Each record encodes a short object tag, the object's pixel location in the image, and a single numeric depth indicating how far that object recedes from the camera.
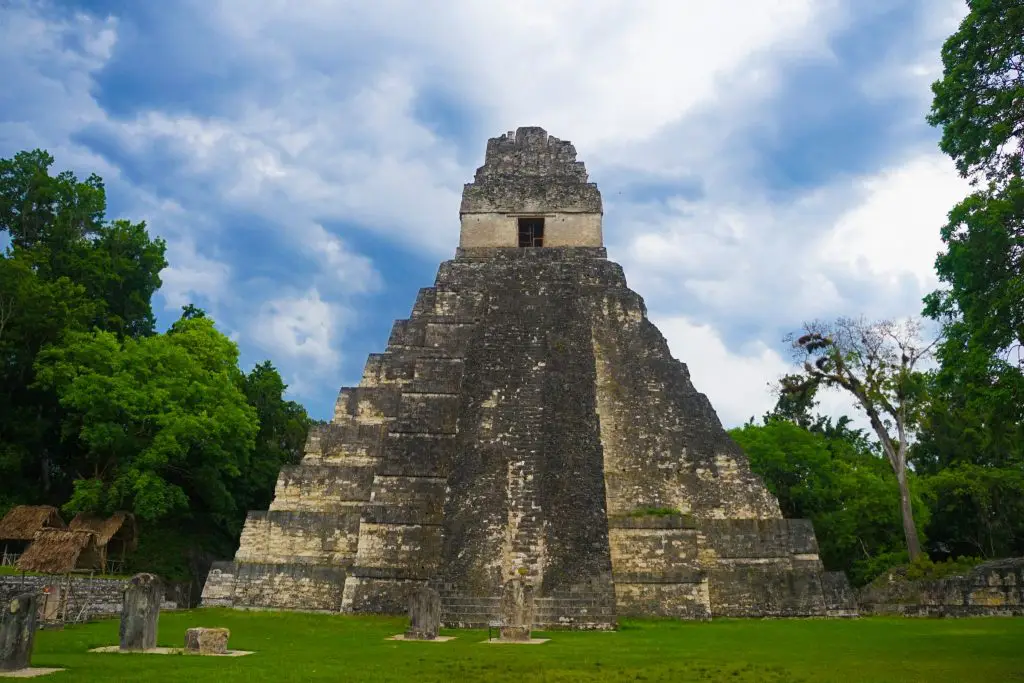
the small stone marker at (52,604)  12.18
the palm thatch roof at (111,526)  20.34
